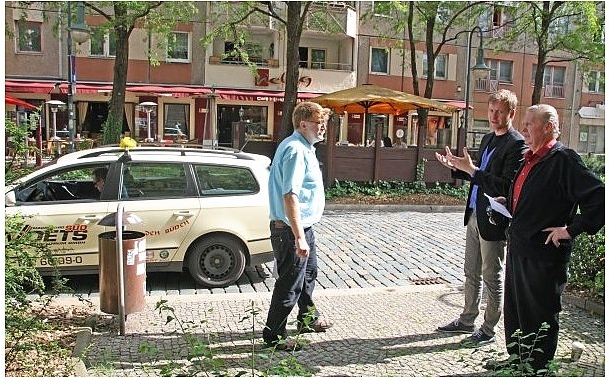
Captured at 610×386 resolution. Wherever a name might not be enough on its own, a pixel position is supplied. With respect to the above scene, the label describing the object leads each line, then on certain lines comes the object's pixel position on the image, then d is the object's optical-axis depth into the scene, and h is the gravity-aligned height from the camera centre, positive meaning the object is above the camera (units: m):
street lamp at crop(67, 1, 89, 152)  14.80 +1.34
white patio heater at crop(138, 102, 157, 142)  30.66 -0.90
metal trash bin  5.36 -1.60
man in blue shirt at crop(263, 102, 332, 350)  4.46 -0.83
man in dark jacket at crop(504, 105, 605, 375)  3.64 -0.71
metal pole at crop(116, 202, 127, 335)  5.15 -1.48
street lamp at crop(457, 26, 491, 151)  20.67 +1.25
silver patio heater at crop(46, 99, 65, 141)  25.76 -0.89
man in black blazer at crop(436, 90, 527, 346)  4.48 -0.83
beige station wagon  6.59 -1.25
